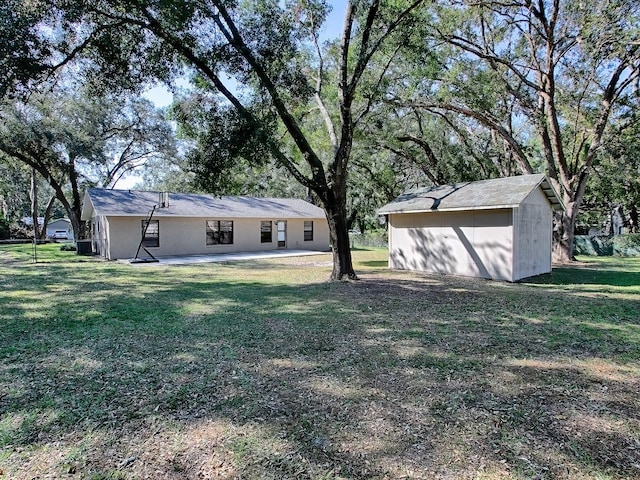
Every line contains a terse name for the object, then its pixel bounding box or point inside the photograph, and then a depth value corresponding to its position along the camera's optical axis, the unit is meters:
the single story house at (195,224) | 17.14
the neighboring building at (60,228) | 44.19
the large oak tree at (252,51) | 8.06
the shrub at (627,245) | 19.53
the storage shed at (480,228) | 10.58
